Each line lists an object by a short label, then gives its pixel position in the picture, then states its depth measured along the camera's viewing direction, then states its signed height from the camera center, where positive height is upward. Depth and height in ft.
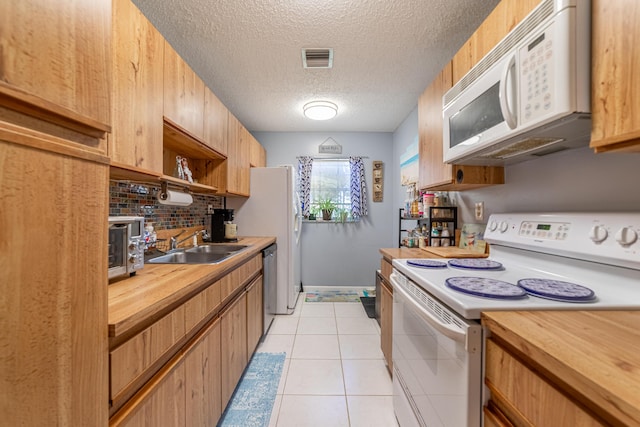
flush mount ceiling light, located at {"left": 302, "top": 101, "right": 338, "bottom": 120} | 8.65 +3.53
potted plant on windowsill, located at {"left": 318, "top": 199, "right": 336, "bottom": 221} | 12.35 +0.19
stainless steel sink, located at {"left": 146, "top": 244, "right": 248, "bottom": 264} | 5.87 -1.06
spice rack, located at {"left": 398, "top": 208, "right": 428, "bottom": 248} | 7.79 -0.22
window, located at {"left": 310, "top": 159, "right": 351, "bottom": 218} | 12.70 +1.47
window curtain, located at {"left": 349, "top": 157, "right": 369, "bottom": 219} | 12.21 +1.13
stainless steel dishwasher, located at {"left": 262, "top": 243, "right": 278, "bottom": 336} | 7.77 -2.25
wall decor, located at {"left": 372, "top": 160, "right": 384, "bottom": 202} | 12.45 +1.54
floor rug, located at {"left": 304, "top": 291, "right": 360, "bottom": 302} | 11.14 -3.71
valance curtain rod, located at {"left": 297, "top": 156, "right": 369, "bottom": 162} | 12.49 +2.65
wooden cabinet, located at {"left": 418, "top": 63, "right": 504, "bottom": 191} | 5.08 +1.19
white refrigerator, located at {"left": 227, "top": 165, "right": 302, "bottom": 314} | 9.52 -0.08
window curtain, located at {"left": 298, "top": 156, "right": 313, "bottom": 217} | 12.30 +1.51
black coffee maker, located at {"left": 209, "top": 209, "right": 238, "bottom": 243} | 8.38 -0.49
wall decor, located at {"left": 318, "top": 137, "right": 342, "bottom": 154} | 12.39 +3.15
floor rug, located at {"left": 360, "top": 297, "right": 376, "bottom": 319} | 9.48 -3.61
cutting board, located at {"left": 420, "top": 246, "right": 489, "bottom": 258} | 5.04 -0.81
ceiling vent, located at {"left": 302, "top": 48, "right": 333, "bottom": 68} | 6.24 +3.88
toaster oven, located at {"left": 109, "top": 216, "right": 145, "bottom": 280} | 3.46 -0.47
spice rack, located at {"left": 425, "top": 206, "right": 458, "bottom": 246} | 6.68 -0.24
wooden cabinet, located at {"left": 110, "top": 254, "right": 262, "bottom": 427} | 2.41 -1.85
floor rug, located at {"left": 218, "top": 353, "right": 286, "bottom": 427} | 4.78 -3.79
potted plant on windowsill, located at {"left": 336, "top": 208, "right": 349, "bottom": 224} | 12.36 -0.09
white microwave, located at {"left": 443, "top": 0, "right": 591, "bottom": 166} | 2.62 +1.49
